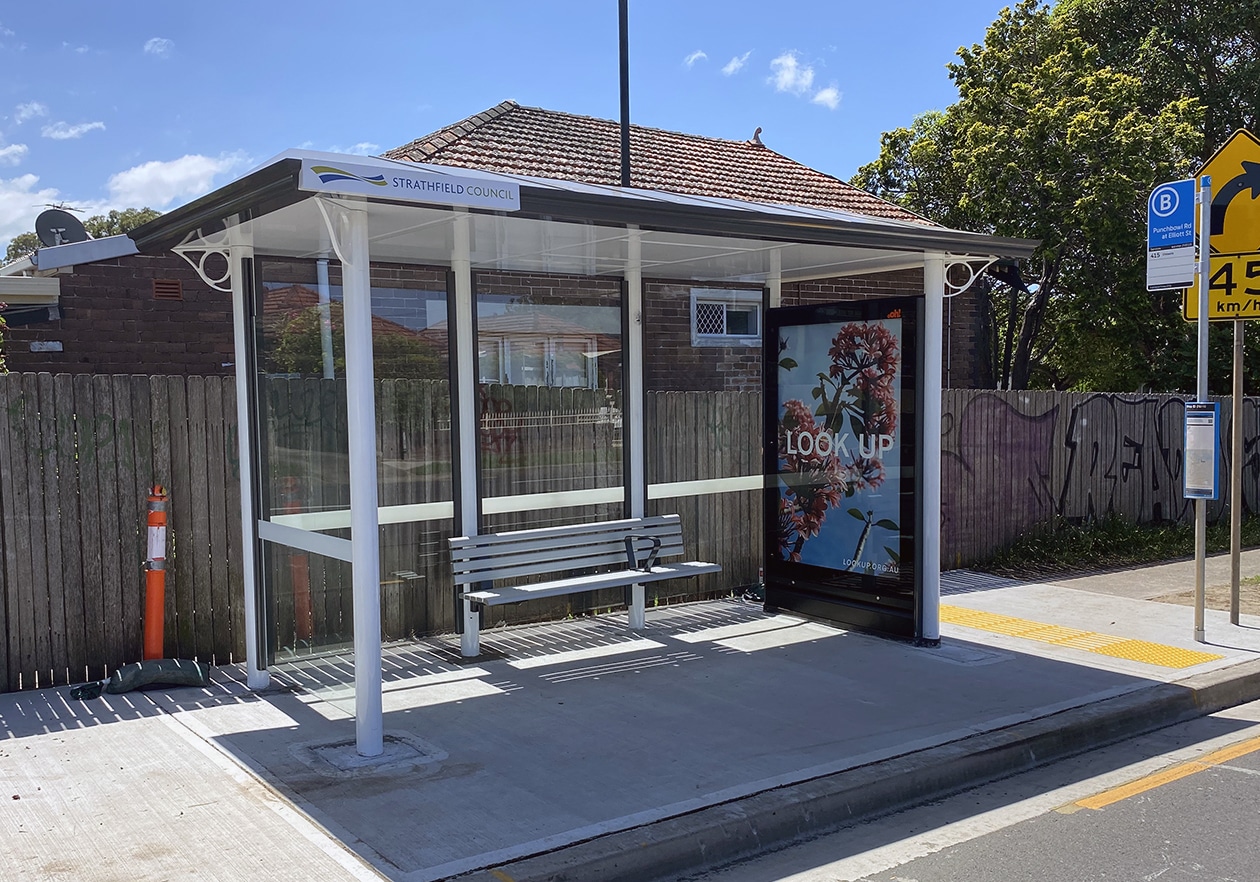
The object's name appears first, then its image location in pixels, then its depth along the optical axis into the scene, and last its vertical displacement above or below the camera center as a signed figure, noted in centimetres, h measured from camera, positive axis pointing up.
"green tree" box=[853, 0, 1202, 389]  1980 +422
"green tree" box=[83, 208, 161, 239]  3934 +689
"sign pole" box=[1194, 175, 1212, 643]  783 +27
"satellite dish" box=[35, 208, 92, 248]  1143 +187
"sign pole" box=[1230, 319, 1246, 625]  859 -71
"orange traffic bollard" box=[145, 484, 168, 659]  664 -112
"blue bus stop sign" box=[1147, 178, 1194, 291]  795 +113
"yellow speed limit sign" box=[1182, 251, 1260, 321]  853 +75
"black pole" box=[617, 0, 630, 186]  1052 +320
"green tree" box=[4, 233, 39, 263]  4334 +658
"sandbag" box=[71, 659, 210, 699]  647 -174
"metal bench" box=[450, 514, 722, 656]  741 -125
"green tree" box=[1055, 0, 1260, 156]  2239 +725
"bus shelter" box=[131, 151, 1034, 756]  534 +18
